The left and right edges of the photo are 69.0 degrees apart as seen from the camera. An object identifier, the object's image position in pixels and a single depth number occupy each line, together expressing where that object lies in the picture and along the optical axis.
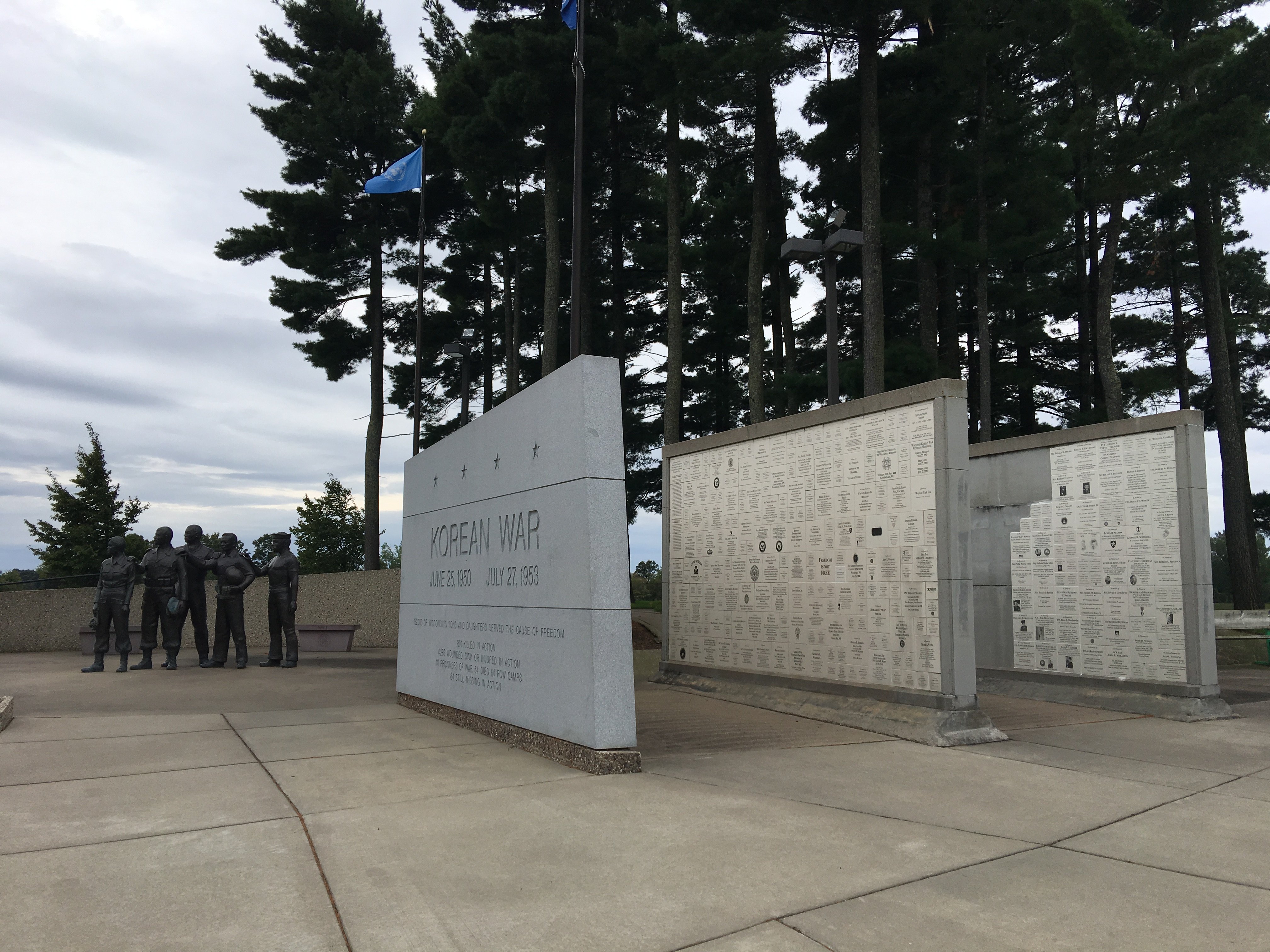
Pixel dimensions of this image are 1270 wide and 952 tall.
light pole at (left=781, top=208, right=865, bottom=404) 10.16
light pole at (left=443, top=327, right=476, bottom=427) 19.56
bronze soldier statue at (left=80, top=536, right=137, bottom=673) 12.55
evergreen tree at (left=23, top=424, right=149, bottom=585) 30.34
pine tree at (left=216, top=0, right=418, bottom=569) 26.36
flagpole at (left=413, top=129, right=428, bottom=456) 23.14
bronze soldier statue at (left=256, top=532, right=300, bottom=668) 13.78
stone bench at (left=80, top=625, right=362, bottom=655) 17.08
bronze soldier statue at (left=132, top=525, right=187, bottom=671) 12.99
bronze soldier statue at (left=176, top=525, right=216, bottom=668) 13.38
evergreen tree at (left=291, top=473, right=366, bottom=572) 34.62
